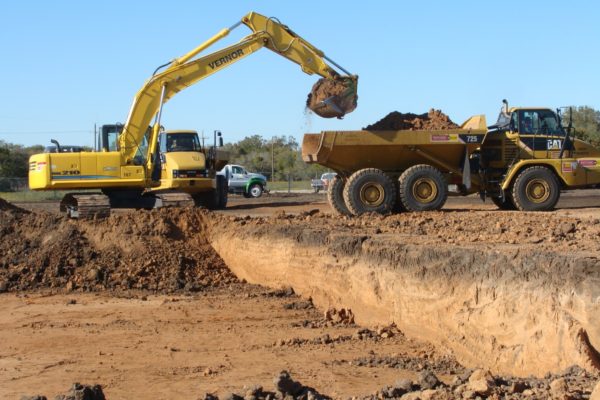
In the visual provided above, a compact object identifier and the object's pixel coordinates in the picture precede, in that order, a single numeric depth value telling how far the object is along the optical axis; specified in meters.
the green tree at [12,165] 59.75
